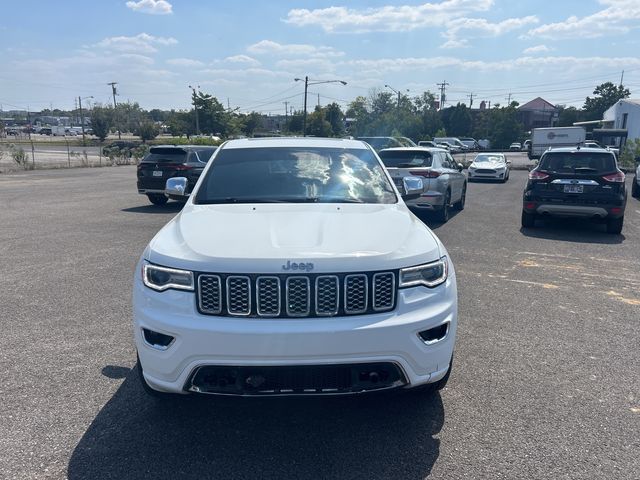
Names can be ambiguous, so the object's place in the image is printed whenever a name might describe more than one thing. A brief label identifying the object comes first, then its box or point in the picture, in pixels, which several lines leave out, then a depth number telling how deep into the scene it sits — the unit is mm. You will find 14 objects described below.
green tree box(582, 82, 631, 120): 92062
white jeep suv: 2879
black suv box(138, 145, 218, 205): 14023
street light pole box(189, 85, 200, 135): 65812
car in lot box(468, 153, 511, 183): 23844
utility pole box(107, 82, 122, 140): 107062
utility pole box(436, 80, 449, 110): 96381
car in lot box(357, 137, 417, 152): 22797
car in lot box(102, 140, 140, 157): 38612
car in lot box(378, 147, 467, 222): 11578
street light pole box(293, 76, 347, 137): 47891
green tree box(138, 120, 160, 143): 74688
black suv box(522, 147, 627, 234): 10055
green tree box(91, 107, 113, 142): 79562
